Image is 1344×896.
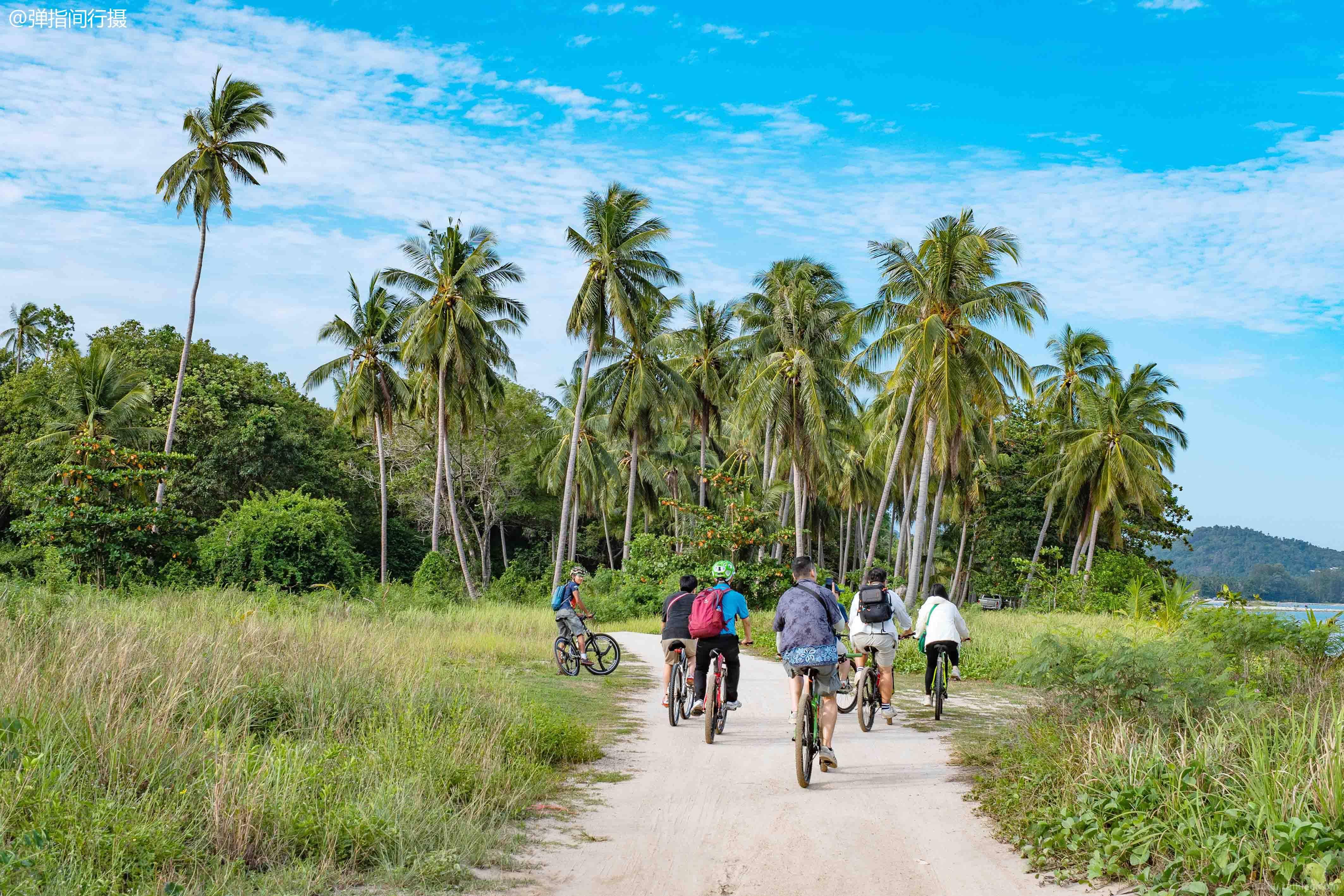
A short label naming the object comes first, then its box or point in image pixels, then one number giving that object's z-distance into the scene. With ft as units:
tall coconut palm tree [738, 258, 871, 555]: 104.01
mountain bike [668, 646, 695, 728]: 33.73
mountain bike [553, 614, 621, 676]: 47.80
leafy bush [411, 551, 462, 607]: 107.24
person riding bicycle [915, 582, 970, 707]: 33.58
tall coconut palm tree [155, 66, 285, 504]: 102.63
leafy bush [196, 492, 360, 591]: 80.94
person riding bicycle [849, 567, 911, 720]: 32.60
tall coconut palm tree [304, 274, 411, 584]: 128.06
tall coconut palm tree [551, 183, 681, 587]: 110.93
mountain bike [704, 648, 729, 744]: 30.63
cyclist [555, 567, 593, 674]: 47.09
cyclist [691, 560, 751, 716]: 31.50
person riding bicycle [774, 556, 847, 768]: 24.86
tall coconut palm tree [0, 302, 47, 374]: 141.69
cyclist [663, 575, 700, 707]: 33.17
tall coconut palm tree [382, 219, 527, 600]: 114.93
